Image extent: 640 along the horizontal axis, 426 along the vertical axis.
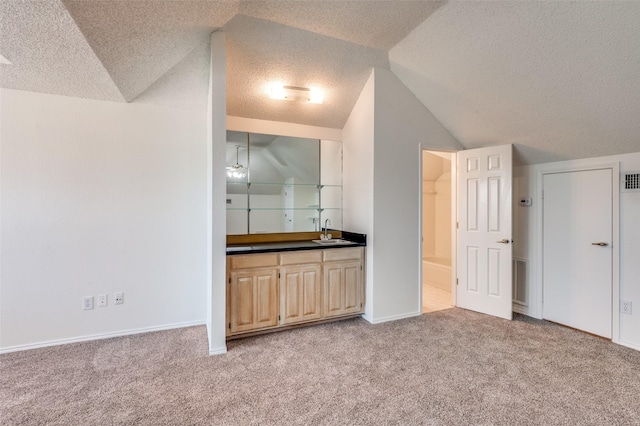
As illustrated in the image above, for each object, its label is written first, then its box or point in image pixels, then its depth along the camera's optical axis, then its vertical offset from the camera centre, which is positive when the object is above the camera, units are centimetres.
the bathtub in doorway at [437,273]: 467 -101
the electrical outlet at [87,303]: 277 -87
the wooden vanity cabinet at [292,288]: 275 -77
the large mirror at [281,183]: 341 +36
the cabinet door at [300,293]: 295 -84
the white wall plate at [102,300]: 283 -86
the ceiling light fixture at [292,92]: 314 +131
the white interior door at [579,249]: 286 -38
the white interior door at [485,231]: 330 -22
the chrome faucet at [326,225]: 369 -17
